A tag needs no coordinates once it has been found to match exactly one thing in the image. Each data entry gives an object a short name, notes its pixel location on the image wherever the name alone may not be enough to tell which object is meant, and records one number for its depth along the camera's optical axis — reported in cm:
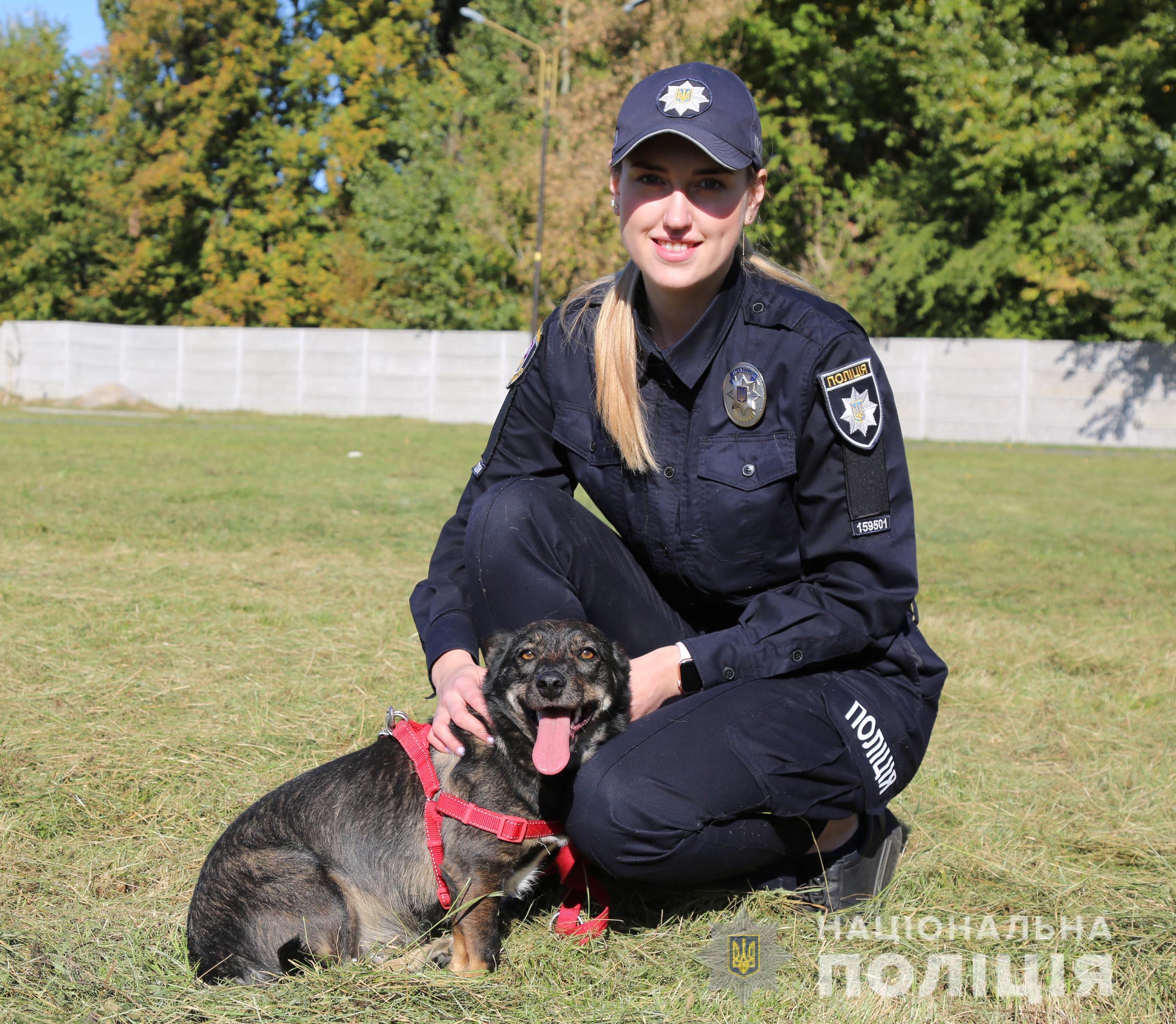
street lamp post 2373
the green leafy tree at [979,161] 2277
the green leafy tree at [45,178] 3438
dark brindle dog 229
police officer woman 241
